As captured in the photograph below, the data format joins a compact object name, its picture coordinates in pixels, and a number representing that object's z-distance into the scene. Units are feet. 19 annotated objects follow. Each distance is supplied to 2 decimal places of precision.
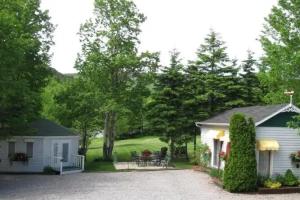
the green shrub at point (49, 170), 105.60
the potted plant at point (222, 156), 83.06
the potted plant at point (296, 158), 82.77
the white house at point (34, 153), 107.24
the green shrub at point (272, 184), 77.20
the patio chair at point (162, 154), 114.81
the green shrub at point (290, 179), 79.40
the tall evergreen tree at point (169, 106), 131.75
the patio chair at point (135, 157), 114.47
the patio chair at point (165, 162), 111.65
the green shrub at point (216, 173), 86.92
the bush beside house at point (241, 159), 75.10
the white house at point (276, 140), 83.05
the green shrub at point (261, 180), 78.64
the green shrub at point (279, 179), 79.36
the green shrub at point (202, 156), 107.39
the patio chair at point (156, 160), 114.01
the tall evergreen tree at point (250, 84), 137.69
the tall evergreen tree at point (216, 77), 134.21
